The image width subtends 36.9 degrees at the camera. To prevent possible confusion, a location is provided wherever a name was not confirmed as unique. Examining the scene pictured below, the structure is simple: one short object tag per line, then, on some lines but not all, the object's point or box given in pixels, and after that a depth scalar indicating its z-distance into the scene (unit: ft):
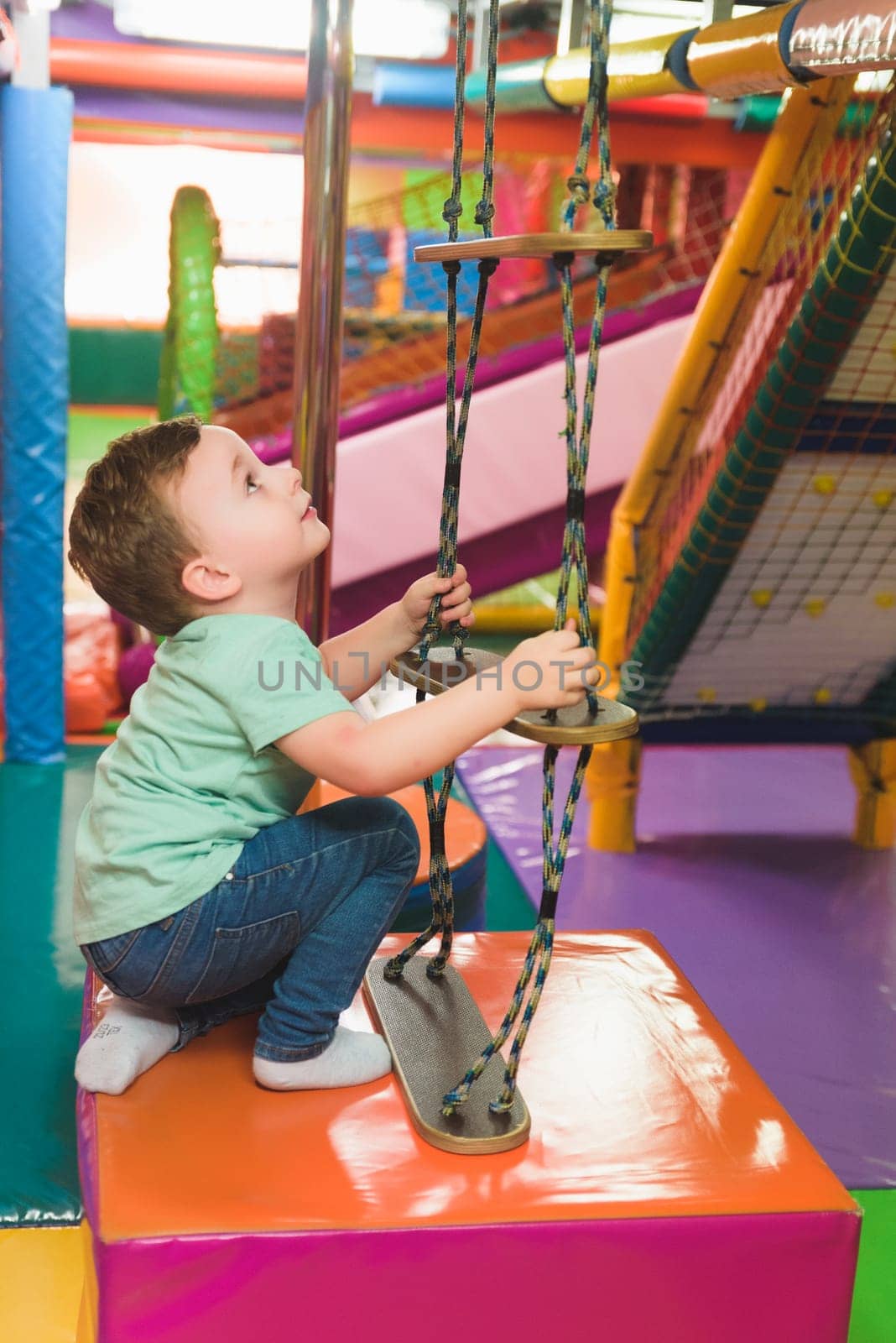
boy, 4.14
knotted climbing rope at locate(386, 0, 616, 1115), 3.47
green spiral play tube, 12.89
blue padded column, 10.23
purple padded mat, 6.17
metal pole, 5.58
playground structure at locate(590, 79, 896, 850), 7.00
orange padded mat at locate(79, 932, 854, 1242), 3.55
